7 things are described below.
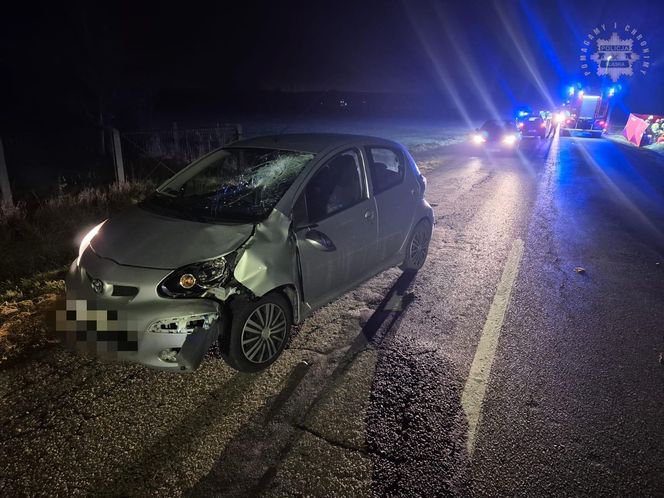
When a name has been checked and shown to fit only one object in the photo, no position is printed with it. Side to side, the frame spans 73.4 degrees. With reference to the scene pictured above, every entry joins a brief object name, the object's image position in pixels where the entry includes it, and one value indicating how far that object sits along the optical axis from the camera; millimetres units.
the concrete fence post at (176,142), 11528
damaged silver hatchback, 2920
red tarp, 23062
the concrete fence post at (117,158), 8969
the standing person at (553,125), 31231
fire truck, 28395
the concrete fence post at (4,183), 7023
